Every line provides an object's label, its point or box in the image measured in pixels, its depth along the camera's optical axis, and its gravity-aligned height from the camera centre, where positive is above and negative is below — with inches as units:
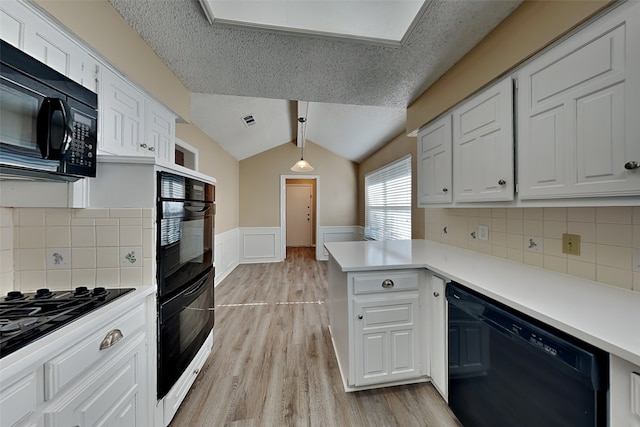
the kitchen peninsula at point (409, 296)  43.9 -20.9
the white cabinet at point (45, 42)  33.5 +28.0
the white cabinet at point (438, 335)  56.5 -30.5
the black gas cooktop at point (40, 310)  27.3 -14.4
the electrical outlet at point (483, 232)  70.3 -5.6
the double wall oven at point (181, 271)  49.3 -14.4
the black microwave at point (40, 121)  27.7 +12.6
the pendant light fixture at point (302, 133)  155.1 +61.6
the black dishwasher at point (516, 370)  28.3 -23.9
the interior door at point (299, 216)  302.2 -3.3
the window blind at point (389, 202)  131.3 +8.1
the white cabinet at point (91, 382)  25.4 -22.6
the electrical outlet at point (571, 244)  47.3 -6.3
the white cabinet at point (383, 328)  59.5 -29.5
